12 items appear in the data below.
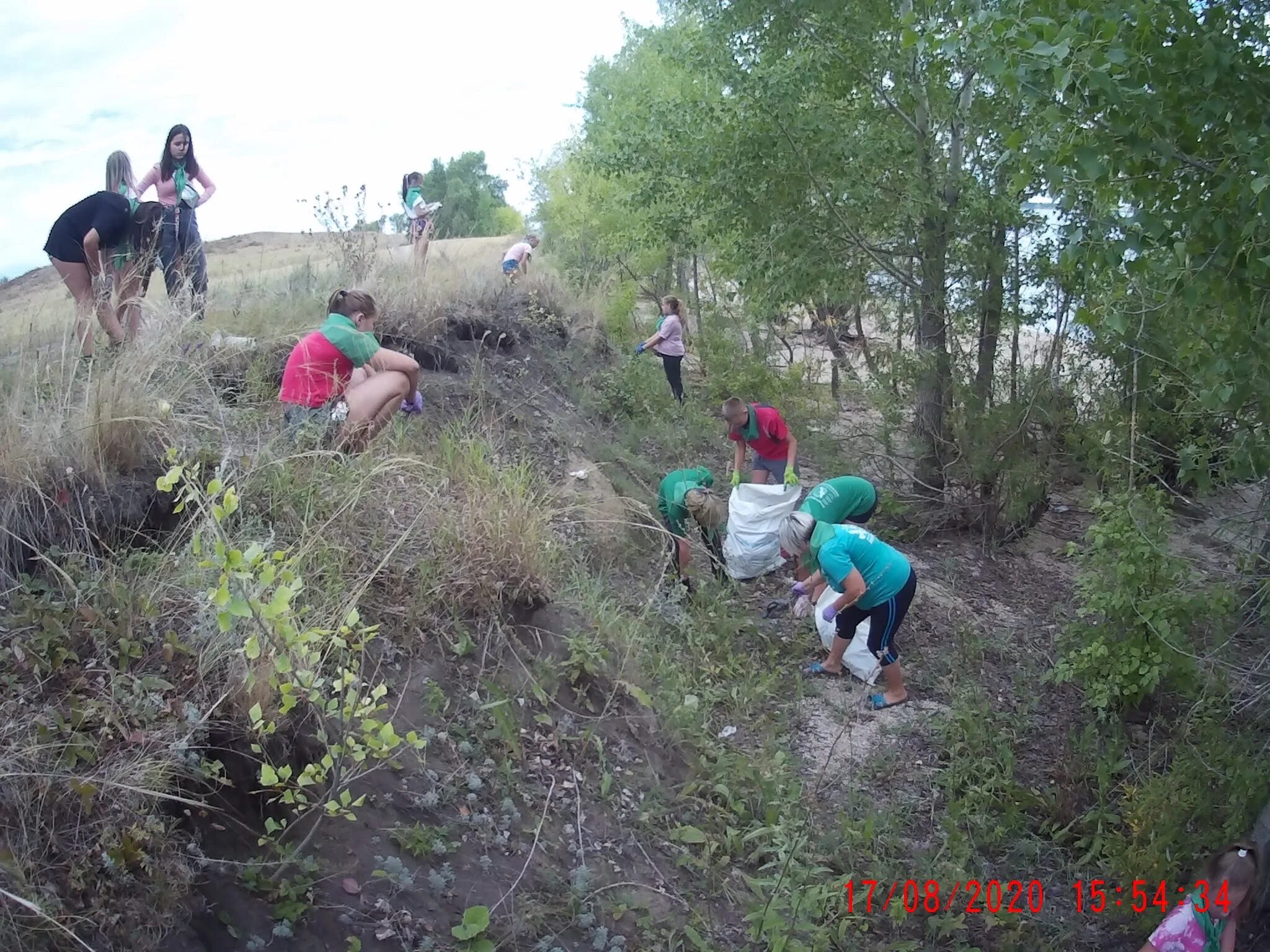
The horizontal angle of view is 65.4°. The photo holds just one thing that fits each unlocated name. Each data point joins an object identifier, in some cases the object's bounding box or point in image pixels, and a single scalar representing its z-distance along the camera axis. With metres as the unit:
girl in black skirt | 5.77
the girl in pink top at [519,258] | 12.54
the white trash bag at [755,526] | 7.47
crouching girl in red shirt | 5.16
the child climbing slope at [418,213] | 9.76
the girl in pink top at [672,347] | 12.20
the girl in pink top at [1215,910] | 3.96
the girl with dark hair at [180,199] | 6.74
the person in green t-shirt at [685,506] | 6.86
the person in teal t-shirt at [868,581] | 5.96
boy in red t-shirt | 7.71
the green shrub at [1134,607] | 5.59
